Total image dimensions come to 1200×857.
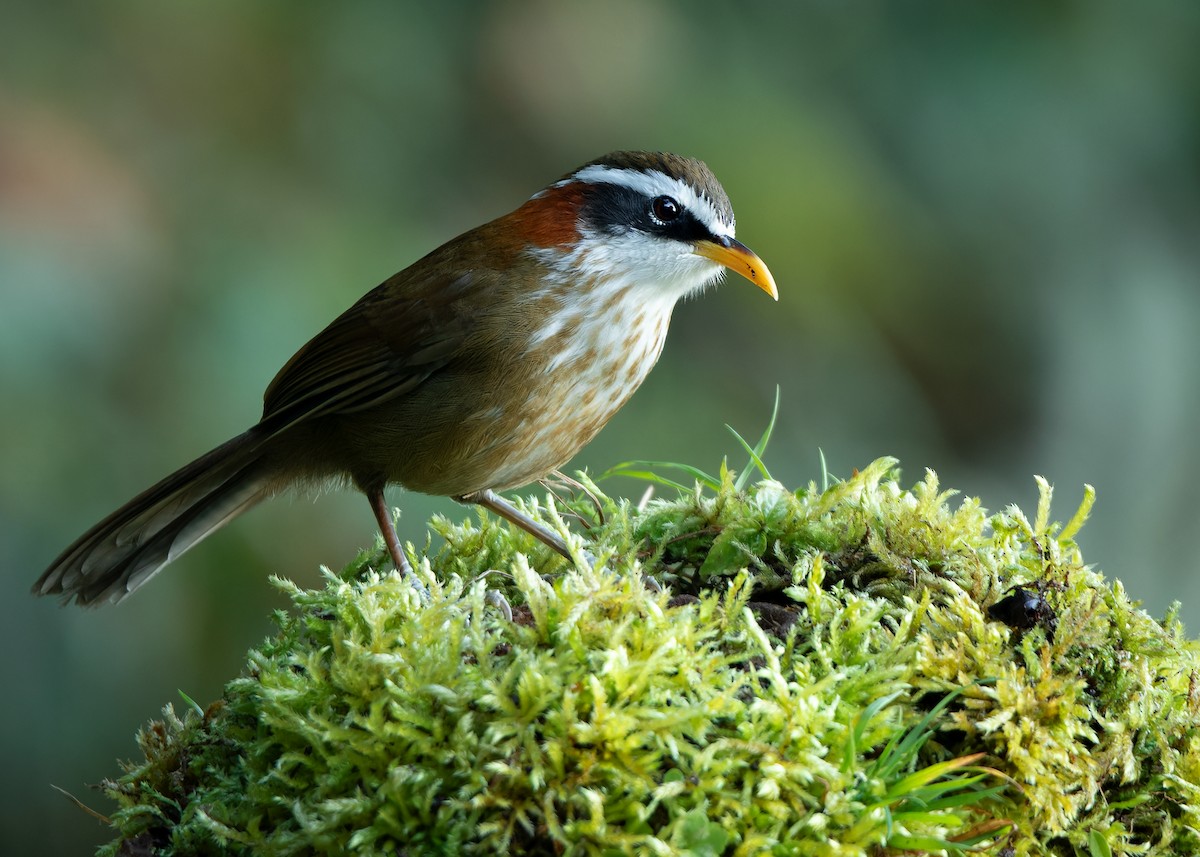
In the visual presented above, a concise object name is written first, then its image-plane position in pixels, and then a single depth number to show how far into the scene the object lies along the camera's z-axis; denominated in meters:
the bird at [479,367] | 6.95
